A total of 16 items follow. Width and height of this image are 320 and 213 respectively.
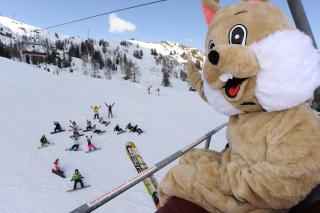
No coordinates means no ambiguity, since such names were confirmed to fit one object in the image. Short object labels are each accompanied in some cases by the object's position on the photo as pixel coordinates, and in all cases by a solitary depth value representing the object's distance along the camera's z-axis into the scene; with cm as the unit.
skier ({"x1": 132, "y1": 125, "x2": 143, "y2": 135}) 1616
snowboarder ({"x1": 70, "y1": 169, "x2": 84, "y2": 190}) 967
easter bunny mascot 150
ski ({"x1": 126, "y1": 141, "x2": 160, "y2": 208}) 369
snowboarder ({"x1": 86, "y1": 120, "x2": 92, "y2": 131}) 1661
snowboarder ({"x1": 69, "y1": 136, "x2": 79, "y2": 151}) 1335
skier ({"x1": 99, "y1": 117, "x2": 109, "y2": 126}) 1780
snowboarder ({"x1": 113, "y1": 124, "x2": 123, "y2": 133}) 1627
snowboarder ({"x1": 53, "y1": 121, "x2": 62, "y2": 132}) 1616
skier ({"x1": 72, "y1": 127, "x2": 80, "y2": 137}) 1499
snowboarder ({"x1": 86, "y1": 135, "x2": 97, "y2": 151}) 1327
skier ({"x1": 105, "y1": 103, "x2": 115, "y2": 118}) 1970
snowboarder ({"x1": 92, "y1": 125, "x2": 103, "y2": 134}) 1602
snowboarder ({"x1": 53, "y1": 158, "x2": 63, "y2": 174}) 1076
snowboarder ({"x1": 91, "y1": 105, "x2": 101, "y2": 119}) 1914
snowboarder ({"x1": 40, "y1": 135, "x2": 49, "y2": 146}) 1363
